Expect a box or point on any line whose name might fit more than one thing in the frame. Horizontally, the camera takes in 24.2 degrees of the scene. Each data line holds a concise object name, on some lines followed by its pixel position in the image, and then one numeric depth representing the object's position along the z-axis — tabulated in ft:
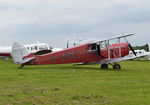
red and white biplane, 82.02
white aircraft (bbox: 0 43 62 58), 118.11
